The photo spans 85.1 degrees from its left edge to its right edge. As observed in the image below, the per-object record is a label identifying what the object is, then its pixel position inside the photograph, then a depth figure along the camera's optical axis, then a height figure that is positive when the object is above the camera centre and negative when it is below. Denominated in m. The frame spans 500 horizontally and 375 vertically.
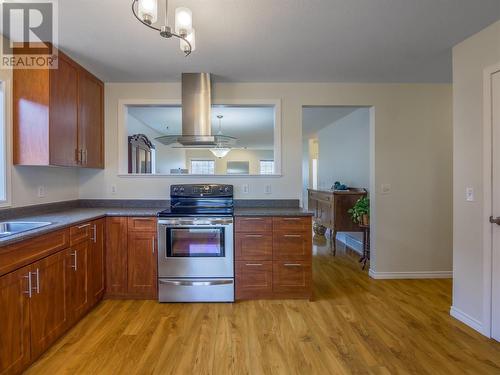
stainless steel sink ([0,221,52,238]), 2.12 -0.30
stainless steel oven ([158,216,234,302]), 2.74 -0.78
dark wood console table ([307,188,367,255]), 4.33 -0.40
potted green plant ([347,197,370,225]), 3.74 -0.37
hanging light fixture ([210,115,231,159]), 6.83 +0.89
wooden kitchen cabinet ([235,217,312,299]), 2.79 -0.72
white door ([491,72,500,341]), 2.09 -0.15
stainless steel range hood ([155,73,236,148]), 3.07 +0.87
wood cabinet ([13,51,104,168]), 2.34 +0.64
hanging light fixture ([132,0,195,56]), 1.37 +0.91
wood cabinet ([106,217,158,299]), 2.78 -0.72
